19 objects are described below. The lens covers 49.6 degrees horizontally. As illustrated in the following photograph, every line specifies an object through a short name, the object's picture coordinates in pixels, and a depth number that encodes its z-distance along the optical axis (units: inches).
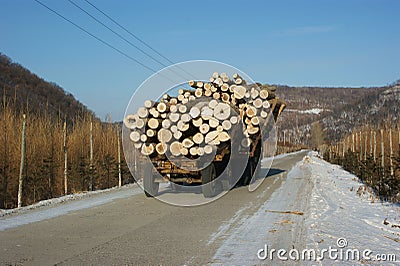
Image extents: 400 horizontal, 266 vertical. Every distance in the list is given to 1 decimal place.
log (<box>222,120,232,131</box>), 485.1
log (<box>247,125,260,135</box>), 547.2
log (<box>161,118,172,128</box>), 474.6
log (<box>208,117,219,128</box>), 478.3
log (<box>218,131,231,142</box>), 480.7
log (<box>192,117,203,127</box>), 478.9
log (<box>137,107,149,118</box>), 479.5
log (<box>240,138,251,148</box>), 546.0
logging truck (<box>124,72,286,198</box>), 473.1
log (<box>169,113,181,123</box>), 474.9
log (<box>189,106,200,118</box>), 477.5
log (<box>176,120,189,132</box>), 473.9
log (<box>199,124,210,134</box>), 477.1
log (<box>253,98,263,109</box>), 570.3
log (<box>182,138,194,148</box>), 471.2
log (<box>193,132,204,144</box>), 472.4
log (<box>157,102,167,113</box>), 482.9
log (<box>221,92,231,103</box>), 547.6
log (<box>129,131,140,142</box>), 477.1
